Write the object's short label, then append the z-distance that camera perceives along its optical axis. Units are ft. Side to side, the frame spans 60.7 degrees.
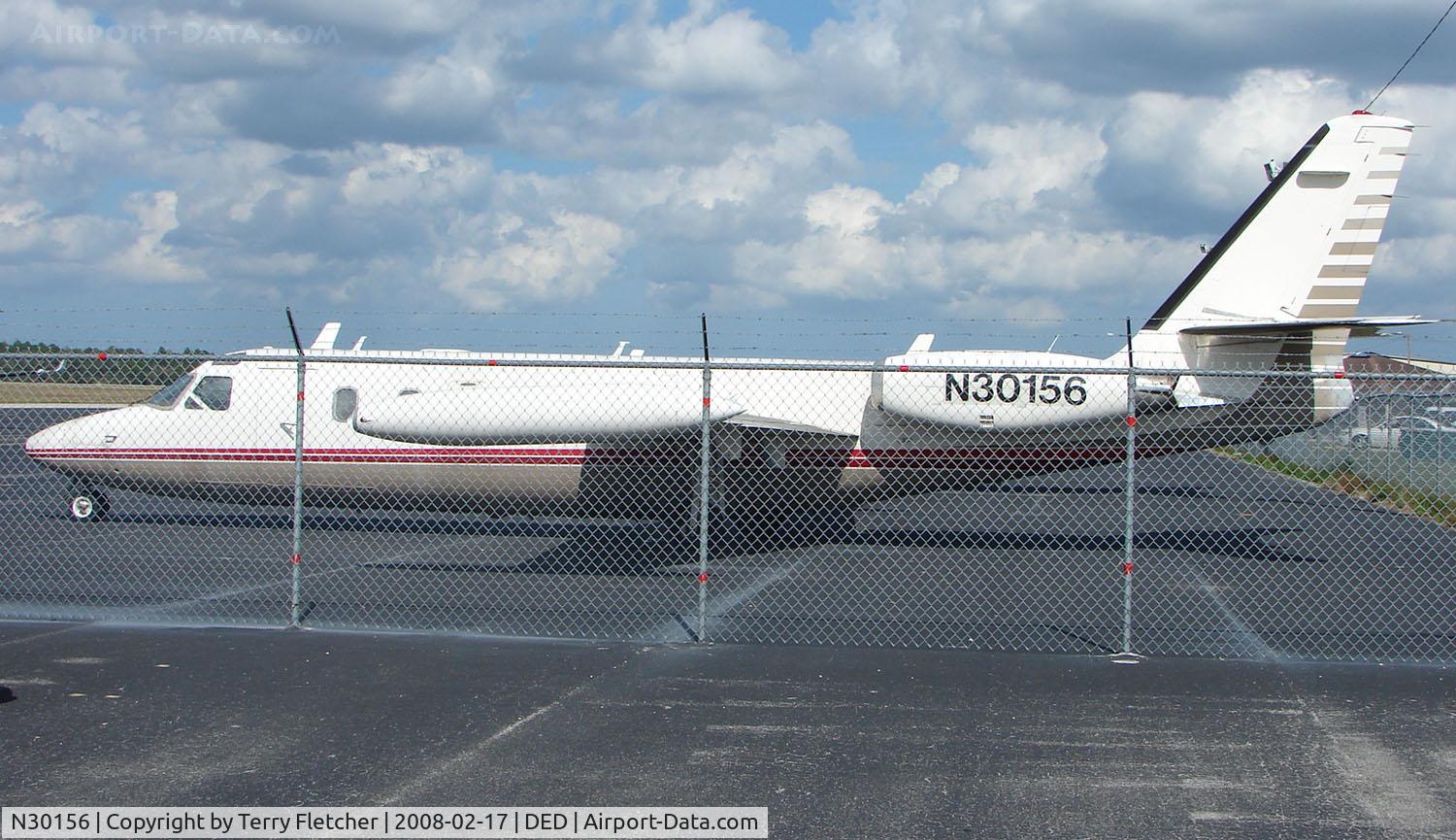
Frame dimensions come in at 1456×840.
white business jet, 48.08
